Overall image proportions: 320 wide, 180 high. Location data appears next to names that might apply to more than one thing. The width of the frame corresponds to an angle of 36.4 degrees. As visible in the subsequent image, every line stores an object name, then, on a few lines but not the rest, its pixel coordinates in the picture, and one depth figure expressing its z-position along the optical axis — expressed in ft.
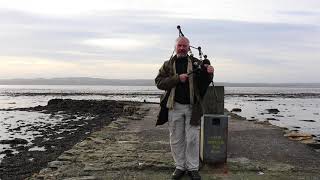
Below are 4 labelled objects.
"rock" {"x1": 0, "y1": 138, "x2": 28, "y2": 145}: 58.23
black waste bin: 28.37
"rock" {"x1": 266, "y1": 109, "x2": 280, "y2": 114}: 136.56
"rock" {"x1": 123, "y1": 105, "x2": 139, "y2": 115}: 97.01
